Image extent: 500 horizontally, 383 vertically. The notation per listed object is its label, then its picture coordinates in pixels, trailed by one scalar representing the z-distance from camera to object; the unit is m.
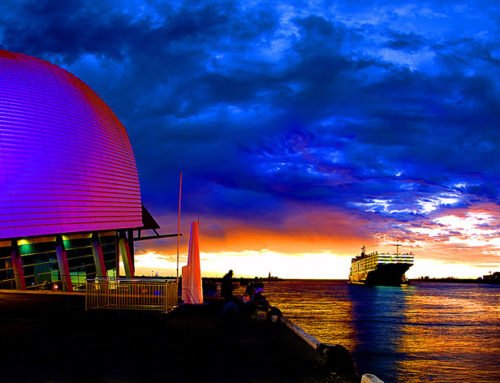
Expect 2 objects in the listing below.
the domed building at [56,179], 39.53
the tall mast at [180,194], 26.26
